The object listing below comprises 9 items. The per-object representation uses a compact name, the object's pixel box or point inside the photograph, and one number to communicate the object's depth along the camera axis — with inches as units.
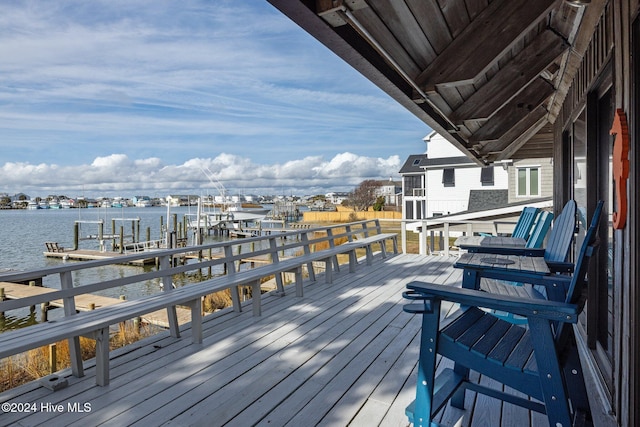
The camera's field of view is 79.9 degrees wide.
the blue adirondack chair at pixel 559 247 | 97.4
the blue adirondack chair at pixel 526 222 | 181.6
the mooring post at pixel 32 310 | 434.4
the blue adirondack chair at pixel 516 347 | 53.7
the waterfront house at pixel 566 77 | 55.6
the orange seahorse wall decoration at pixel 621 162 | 57.0
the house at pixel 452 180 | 686.5
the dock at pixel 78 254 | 839.1
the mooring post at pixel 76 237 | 936.9
